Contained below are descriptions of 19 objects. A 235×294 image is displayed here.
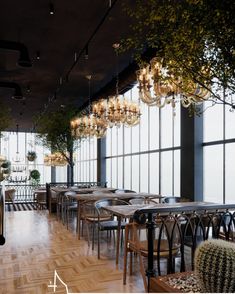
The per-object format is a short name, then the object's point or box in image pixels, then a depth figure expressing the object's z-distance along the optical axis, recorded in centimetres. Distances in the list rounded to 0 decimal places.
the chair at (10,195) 1111
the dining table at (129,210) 245
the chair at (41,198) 1003
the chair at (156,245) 272
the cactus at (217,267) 160
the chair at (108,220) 423
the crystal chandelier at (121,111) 517
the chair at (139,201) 491
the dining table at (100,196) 544
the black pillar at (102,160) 1070
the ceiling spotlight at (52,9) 425
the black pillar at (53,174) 1989
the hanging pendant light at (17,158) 1778
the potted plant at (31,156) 1558
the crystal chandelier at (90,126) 608
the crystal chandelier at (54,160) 1049
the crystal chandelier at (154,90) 334
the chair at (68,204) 631
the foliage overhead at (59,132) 896
